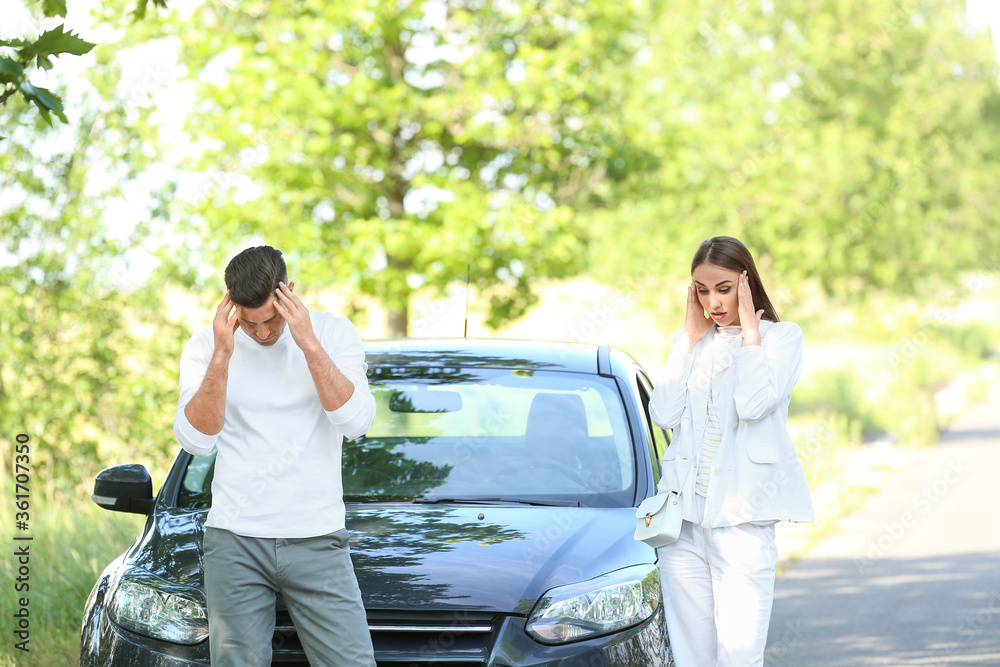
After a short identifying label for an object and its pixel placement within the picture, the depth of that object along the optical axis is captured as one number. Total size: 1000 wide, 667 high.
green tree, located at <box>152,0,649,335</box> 23.89
